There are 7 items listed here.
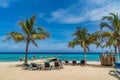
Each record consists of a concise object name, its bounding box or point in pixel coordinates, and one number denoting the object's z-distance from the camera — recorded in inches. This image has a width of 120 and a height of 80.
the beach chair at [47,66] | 301.7
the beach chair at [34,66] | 304.1
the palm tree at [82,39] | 428.6
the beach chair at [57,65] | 307.7
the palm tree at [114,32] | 356.0
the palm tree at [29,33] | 366.9
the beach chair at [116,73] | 217.5
